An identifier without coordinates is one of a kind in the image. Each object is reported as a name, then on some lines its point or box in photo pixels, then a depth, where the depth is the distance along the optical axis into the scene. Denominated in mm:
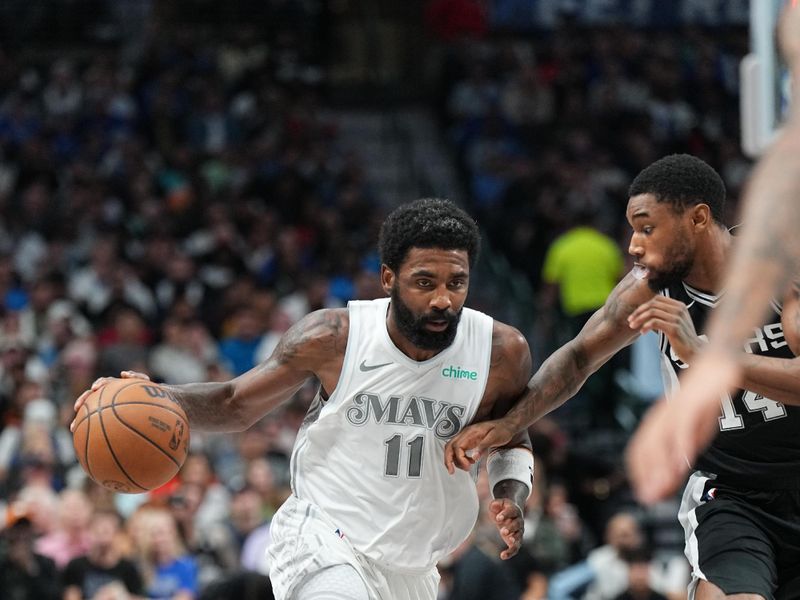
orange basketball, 10500
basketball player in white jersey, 10562
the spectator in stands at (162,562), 18484
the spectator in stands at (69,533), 18734
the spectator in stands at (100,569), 17969
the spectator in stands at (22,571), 17750
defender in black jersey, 9937
